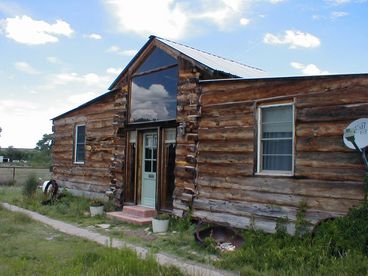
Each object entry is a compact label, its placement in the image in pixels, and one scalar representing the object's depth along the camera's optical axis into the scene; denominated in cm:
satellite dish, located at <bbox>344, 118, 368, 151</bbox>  668
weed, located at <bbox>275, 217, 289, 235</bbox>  775
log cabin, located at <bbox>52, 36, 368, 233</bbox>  736
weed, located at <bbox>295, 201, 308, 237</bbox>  751
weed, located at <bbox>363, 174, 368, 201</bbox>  660
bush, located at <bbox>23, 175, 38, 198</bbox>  1490
